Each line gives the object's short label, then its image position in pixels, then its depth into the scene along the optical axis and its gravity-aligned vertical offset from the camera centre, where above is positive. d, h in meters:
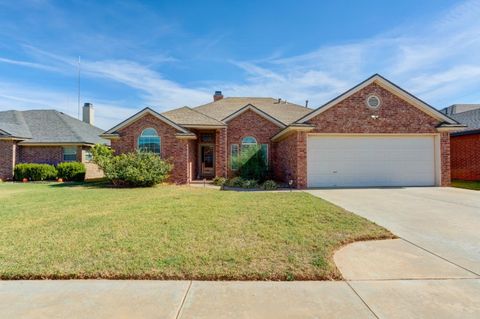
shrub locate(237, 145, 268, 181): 15.45 -0.04
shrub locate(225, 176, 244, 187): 14.51 -1.04
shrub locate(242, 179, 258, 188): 14.14 -1.12
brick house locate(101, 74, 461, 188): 13.47 +1.15
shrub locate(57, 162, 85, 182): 18.70 -0.52
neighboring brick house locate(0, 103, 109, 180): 19.12 +1.69
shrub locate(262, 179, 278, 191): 13.48 -1.18
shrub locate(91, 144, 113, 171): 14.75 +0.50
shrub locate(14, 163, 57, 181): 18.67 -0.51
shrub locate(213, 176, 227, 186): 15.77 -1.07
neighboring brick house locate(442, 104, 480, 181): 16.03 +0.80
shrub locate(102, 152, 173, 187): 14.26 -0.29
